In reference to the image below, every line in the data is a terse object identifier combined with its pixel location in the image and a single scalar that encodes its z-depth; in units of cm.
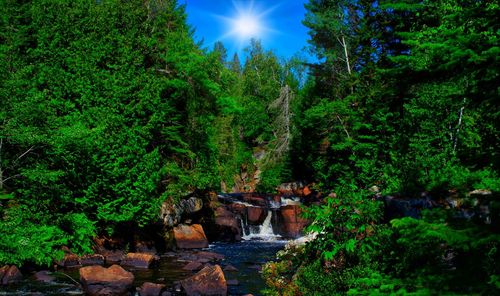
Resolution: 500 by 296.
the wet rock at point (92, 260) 1683
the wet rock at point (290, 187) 4274
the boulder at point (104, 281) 1288
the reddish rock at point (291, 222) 2848
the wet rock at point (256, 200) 3345
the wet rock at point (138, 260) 1712
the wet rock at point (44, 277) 1418
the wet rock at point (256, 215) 2950
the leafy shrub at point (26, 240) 1366
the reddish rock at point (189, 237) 2247
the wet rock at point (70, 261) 1627
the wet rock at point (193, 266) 1688
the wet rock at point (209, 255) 1927
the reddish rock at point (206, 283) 1322
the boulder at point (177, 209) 2202
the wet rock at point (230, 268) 1688
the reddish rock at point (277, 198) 3541
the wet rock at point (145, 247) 2042
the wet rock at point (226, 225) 2645
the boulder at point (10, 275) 1361
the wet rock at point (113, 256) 1761
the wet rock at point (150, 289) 1288
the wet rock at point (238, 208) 2989
